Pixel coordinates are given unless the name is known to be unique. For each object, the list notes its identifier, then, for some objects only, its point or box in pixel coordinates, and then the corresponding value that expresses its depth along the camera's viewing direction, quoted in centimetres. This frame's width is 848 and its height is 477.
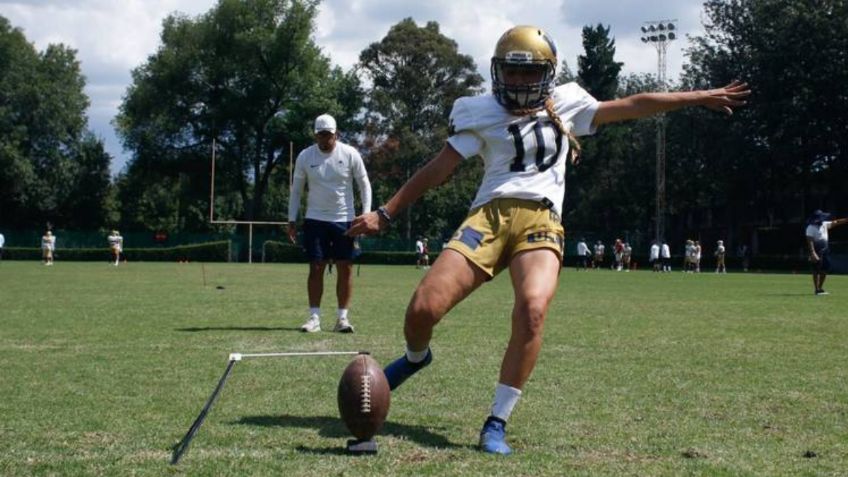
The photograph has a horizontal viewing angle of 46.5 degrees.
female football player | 546
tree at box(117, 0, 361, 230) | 7300
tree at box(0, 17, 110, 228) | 7306
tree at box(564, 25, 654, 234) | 7859
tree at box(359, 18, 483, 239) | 7631
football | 510
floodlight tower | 6458
